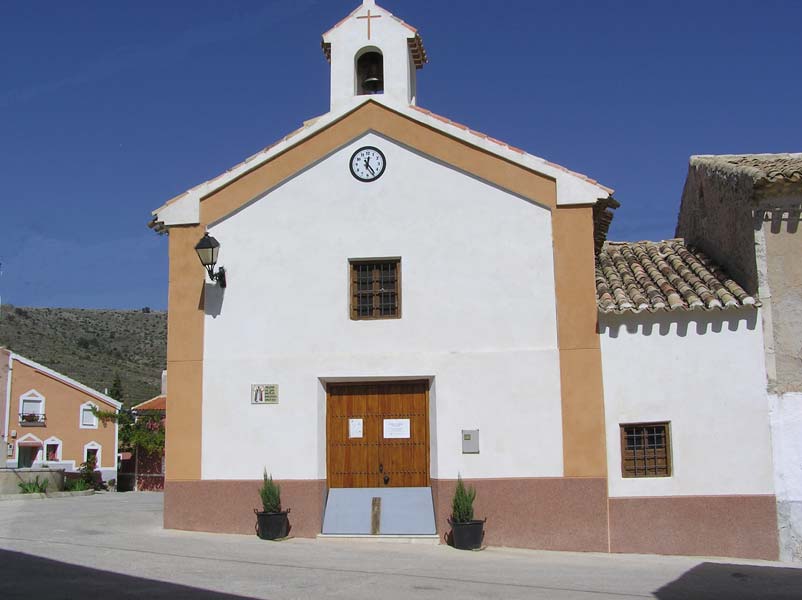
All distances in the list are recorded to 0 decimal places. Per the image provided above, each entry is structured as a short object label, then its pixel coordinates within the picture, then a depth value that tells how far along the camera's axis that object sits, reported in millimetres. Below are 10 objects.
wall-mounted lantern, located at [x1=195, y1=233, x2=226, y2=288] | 14672
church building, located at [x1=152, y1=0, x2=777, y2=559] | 13586
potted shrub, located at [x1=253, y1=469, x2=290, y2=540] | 13859
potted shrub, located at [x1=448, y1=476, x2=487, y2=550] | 13344
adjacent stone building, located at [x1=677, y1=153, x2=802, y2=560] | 13297
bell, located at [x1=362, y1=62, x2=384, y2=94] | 16062
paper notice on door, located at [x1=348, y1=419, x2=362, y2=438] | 14672
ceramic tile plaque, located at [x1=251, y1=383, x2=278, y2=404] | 14539
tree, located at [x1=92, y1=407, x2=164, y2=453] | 33312
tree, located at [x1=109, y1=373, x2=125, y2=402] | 54375
